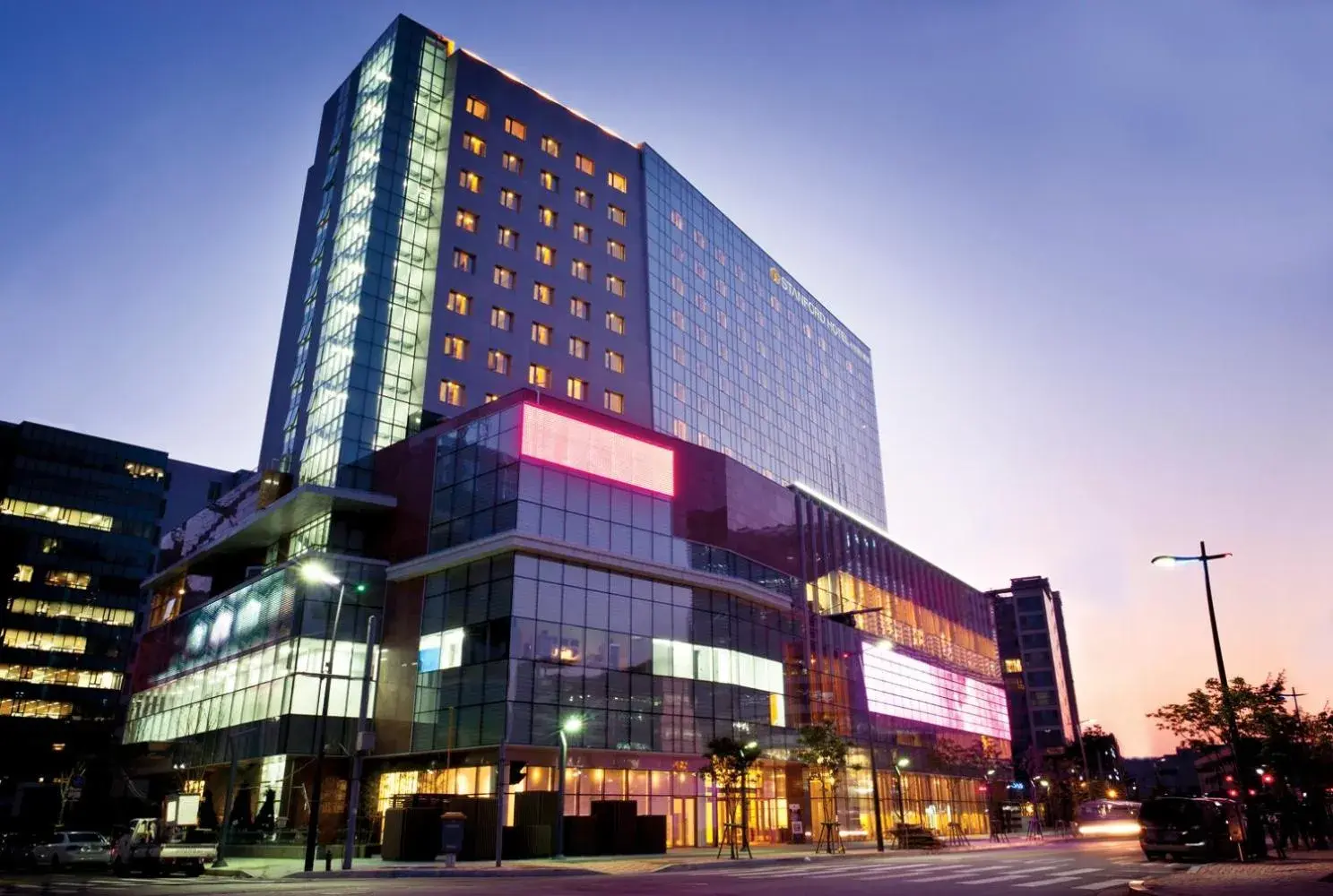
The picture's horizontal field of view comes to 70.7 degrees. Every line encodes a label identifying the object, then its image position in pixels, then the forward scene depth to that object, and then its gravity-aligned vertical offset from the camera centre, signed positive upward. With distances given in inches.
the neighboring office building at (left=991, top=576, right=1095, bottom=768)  6978.4 +801.2
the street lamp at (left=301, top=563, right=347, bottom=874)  1275.8 -18.4
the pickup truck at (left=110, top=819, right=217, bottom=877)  1339.8 -93.2
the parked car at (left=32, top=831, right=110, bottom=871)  1603.1 -110.9
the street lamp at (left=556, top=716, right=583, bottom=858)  1503.4 -36.0
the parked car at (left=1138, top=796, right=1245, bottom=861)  1210.0 -62.8
